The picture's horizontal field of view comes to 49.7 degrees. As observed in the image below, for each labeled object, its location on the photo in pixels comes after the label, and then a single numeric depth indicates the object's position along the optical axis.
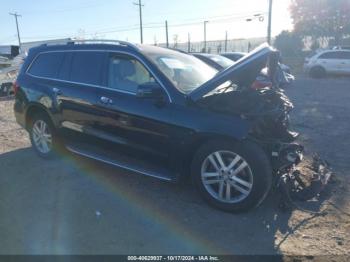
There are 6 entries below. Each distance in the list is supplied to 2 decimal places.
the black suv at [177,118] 4.03
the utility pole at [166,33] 46.53
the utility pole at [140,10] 46.34
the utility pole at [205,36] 44.83
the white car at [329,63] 20.81
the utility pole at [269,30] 30.53
